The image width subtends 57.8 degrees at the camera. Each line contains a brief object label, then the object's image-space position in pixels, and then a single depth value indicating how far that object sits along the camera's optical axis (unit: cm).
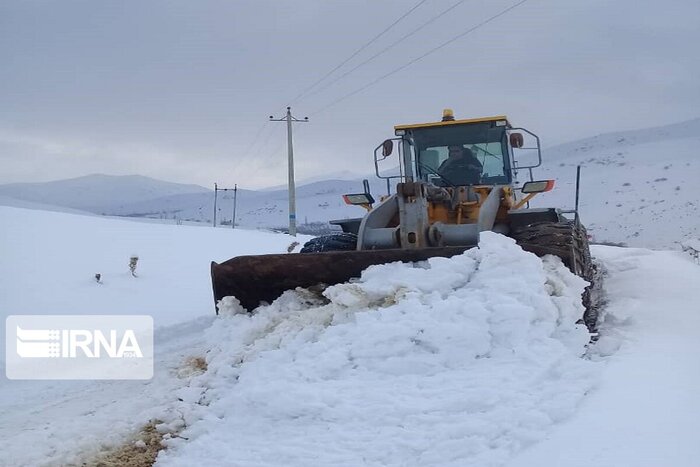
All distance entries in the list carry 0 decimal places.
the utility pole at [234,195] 3903
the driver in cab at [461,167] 777
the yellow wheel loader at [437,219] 559
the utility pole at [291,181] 2484
